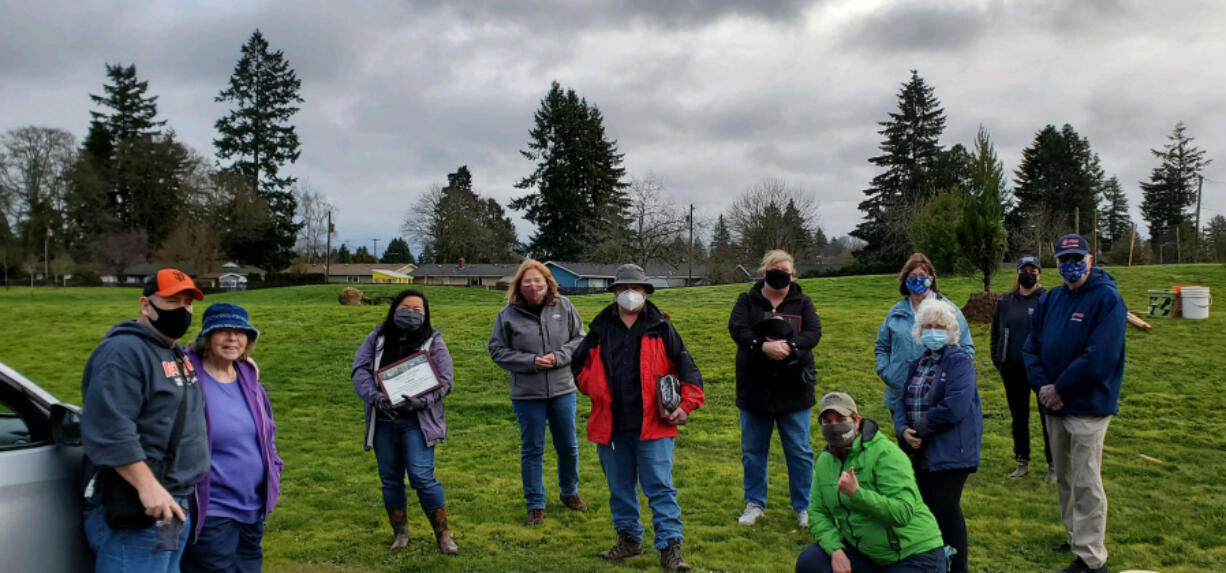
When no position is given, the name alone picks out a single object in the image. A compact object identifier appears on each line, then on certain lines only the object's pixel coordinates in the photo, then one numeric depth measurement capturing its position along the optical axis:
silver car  2.88
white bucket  14.98
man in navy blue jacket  4.72
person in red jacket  5.01
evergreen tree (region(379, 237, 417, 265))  104.19
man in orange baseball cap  2.95
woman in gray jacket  6.05
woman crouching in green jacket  3.88
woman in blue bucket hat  3.66
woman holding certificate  5.20
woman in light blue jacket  5.92
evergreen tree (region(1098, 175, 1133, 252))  66.62
